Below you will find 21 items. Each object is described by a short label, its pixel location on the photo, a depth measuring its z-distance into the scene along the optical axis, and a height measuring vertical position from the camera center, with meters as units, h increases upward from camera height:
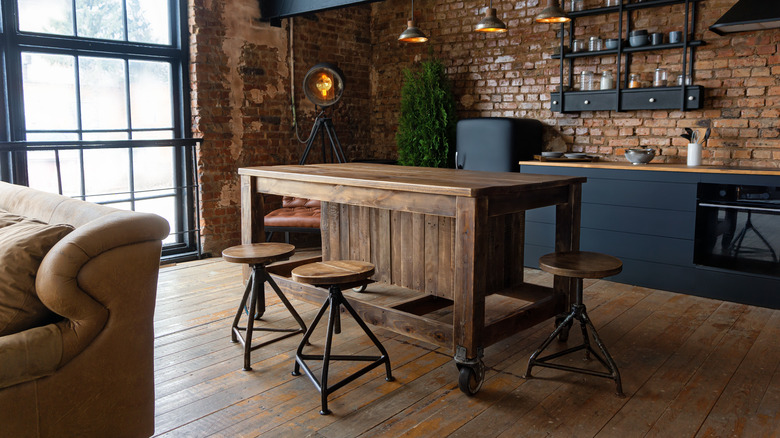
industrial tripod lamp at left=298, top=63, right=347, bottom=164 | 5.79 +0.58
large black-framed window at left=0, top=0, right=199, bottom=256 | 4.40 +0.35
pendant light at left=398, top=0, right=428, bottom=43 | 4.61 +0.88
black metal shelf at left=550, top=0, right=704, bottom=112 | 4.62 +0.48
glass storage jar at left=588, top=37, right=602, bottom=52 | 5.11 +0.90
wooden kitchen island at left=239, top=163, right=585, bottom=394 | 2.69 -0.48
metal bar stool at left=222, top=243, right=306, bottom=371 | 3.01 -0.64
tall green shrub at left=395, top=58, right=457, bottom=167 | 5.99 +0.31
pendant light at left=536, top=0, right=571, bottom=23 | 4.07 +0.92
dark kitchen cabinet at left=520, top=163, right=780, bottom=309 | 4.12 -0.61
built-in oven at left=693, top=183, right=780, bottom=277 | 4.04 -0.54
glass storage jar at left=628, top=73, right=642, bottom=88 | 4.92 +0.57
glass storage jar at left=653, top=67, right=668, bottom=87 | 4.77 +0.58
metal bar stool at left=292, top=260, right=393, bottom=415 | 2.56 -0.64
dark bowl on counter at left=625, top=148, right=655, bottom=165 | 4.67 -0.04
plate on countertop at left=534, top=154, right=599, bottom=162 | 5.03 -0.08
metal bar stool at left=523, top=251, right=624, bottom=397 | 2.67 -0.55
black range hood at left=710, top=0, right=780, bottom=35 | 3.93 +0.89
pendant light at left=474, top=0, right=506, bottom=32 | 4.14 +0.87
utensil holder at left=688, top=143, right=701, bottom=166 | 4.46 -0.03
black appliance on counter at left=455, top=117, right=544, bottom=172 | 5.23 +0.06
